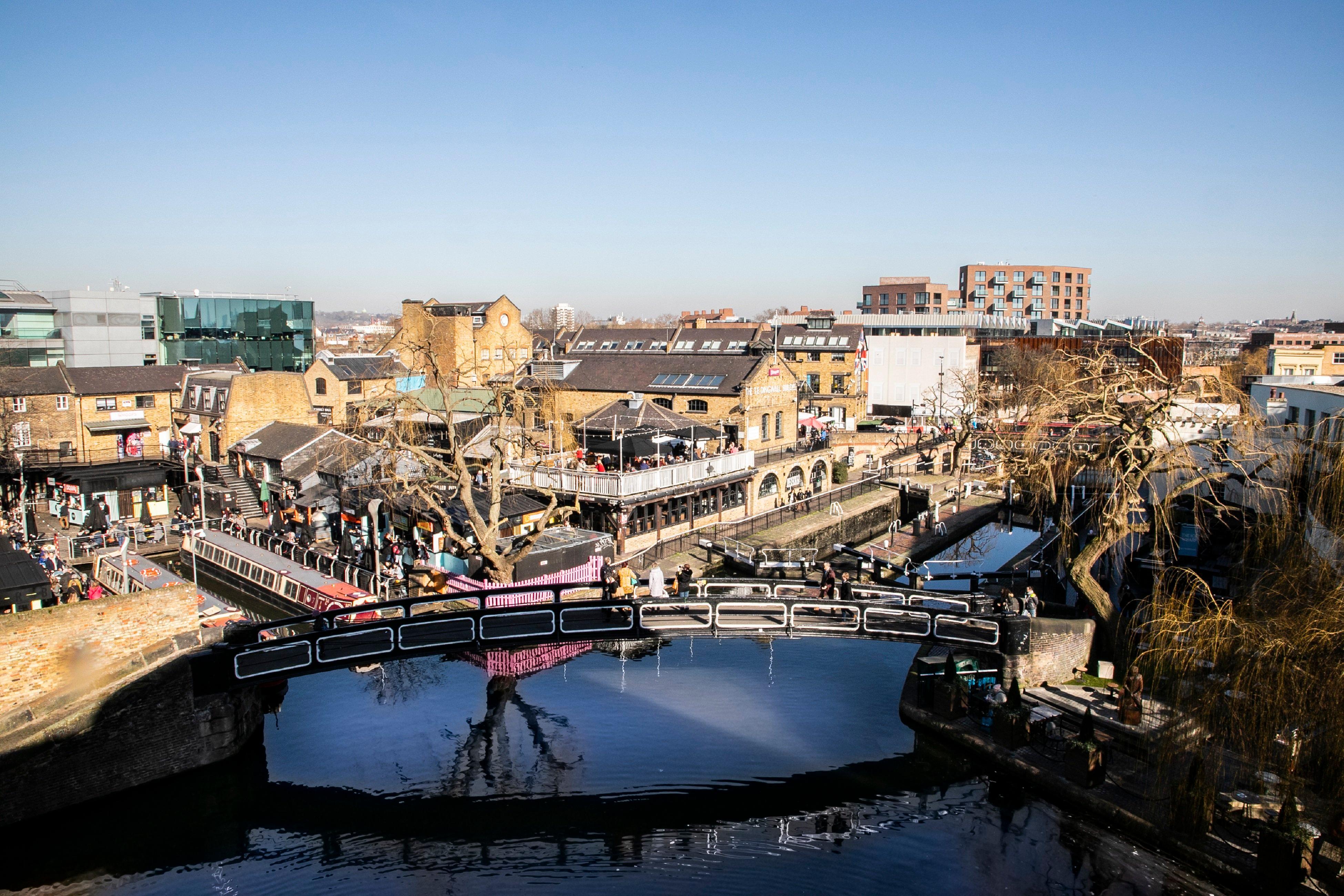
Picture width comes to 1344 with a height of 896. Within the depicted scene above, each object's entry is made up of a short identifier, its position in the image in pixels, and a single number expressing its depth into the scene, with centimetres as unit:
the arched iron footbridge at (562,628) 1934
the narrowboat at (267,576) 2845
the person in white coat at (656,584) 2311
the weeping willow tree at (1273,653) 1312
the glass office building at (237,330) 6888
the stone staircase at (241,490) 4178
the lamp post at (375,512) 3244
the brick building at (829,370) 6606
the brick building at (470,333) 5950
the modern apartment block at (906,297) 12112
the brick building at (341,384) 5375
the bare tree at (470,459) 2470
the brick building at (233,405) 4634
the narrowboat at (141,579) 2539
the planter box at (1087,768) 1673
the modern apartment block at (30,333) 5631
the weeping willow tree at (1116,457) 2045
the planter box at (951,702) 2030
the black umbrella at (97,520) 3759
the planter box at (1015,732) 1862
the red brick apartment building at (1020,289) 13612
